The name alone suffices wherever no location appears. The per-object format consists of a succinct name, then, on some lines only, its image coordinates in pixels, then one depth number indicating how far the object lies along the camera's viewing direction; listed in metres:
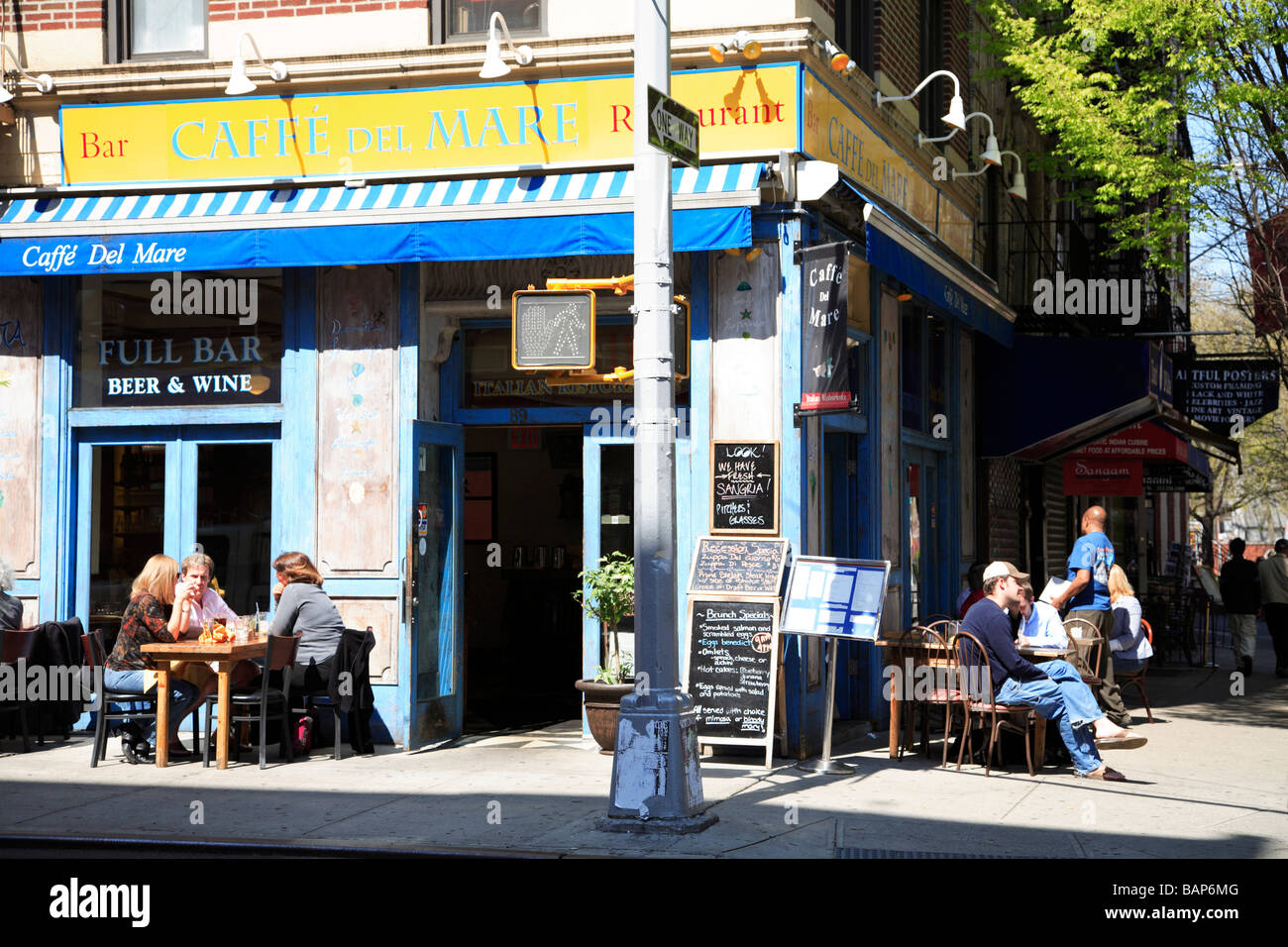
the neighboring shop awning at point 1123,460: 19.33
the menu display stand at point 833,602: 9.71
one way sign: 7.79
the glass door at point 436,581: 11.16
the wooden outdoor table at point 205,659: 9.80
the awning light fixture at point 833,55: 11.05
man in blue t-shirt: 12.68
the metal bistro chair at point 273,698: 9.90
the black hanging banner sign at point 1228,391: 20.48
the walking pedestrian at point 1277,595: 18.80
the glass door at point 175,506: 11.62
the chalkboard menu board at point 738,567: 10.34
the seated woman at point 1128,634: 13.22
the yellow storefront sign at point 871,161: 11.08
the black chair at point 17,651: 10.62
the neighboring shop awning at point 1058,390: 16.16
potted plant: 10.52
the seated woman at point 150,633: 10.23
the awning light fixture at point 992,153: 13.56
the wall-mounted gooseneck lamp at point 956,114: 12.38
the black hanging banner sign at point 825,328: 10.29
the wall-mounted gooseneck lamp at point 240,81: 11.20
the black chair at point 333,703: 10.38
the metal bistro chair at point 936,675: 10.50
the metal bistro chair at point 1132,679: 13.32
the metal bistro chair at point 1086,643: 12.23
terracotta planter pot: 10.48
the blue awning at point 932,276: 11.16
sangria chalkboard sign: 10.53
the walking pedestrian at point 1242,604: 18.75
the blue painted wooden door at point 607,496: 11.23
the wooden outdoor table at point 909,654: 10.79
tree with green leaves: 12.80
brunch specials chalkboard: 10.13
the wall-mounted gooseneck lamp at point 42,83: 11.72
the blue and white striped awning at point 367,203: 10.48
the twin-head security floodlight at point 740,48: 10.64
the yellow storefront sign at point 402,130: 10.83
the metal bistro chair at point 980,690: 9.98
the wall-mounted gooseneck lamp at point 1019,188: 14.64
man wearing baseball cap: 9.68
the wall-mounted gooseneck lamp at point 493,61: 10.80
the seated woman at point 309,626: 10.31
